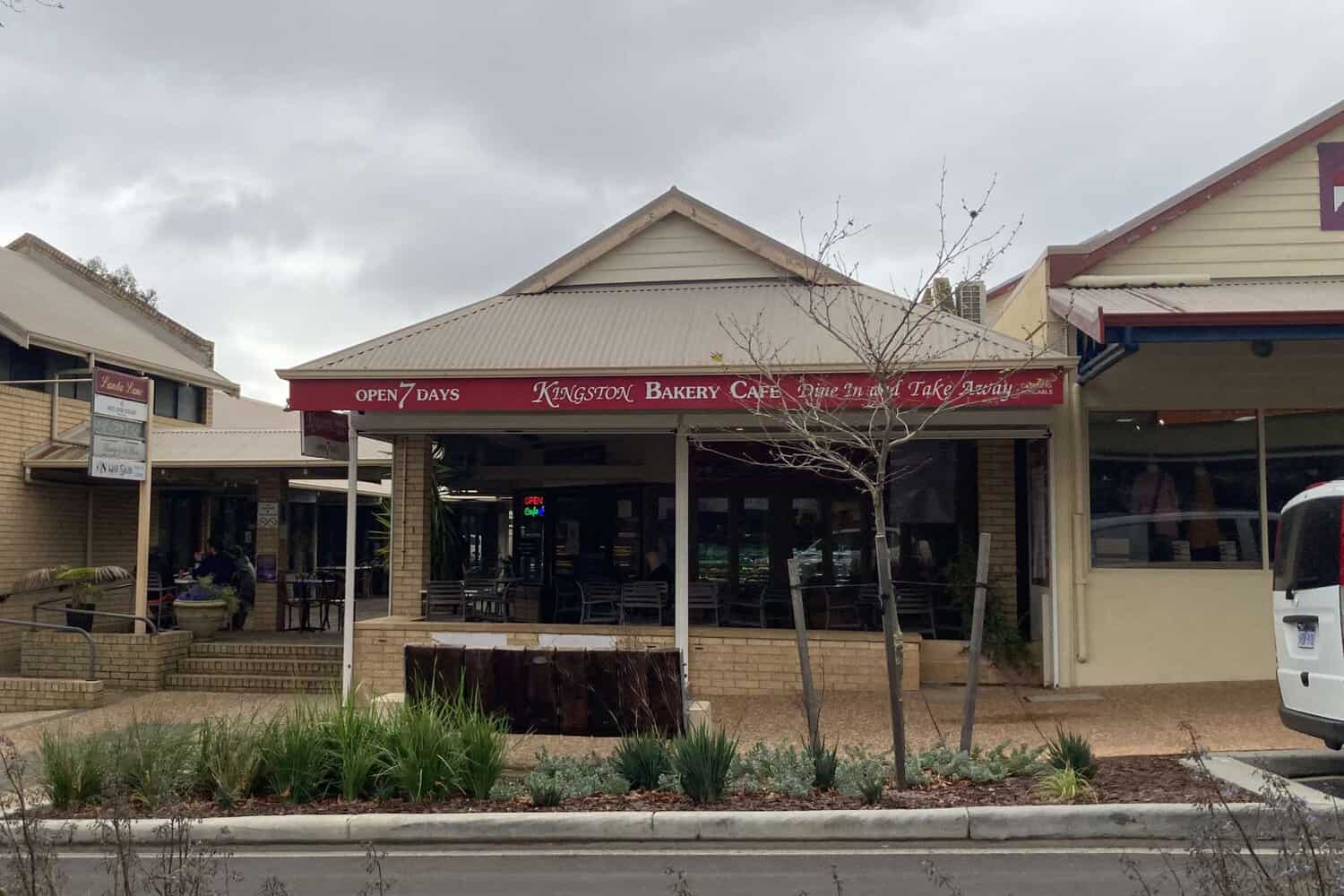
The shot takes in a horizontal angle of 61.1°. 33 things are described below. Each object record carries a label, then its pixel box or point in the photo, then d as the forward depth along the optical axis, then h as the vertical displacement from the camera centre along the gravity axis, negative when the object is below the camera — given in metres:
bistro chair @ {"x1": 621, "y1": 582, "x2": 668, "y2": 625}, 13.64 -0.75
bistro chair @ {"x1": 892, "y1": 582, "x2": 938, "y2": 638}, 13.53 -0.83
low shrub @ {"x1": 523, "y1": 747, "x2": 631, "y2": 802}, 7.69 -1.69
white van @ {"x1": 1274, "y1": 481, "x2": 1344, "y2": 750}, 7.27 -0.52
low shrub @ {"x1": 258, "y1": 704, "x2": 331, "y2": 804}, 7.66 -1.56
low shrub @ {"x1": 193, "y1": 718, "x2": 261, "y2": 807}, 7.62 -1.59
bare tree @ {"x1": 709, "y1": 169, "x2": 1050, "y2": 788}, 8.04 +1.44
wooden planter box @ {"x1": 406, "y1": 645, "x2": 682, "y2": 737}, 8.54 -1.19
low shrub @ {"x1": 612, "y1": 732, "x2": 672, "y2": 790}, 7.72 -1.55
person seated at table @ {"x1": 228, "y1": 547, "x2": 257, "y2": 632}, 18.42 -0.85
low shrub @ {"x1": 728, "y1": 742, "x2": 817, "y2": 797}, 7.64 -1.64
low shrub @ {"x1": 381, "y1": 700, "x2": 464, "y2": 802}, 7.57 -1.51
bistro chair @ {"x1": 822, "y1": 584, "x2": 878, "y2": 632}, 14.14 -0.91
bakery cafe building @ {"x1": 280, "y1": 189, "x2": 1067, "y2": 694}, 11.20 +0.79
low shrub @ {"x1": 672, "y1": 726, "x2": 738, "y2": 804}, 7.36 -1.51
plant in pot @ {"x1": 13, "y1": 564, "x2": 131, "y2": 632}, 14.46 -0.65
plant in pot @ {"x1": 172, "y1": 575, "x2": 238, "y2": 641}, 14.65 -0.99
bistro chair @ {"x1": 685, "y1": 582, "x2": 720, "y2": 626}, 13.69 -0.75
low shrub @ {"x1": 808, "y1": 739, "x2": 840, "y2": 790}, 7.60 -1.56
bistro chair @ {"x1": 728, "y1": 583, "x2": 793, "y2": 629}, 14.85 -0.98
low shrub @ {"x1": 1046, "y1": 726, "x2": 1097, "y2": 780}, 7.48 -1.46
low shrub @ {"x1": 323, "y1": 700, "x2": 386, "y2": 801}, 7.60 -1.47
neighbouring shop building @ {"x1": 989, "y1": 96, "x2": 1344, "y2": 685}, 11.73 +1.12
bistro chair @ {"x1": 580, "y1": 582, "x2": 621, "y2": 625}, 14.05 -0.81
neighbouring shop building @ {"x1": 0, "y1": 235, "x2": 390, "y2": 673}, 16.19 +1.29
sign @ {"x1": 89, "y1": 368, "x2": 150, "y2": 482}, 13.35 +1.26
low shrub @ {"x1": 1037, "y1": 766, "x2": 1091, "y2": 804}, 7.18 -1.60
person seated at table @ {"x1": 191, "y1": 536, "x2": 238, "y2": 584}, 17.45 -0.56
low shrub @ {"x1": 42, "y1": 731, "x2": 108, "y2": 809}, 7.71 -1.65
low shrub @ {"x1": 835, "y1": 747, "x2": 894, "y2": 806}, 7.25 -1.63
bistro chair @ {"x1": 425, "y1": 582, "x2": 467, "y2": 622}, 13.20 -0.80
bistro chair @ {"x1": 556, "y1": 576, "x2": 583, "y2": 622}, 15.73 -0.91
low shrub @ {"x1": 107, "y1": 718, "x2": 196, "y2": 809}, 7.43 -1.54
